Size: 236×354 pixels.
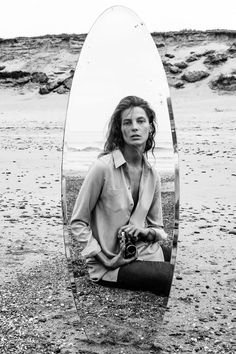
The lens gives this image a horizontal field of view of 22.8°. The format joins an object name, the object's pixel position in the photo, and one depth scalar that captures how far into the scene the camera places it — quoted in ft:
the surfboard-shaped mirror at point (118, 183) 9.80
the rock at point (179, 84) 74.97
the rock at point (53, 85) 75.46
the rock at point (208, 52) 80.11
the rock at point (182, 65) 78.80
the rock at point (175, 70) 77.41
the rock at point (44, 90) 74.99
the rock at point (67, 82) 74.59
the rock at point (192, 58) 80.48
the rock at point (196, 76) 75.56
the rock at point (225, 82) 72.71
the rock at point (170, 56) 82.60
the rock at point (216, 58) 78.12
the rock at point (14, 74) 84.07
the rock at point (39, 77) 80.23
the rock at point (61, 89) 73.82
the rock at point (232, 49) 79.25
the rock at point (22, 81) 82.48
